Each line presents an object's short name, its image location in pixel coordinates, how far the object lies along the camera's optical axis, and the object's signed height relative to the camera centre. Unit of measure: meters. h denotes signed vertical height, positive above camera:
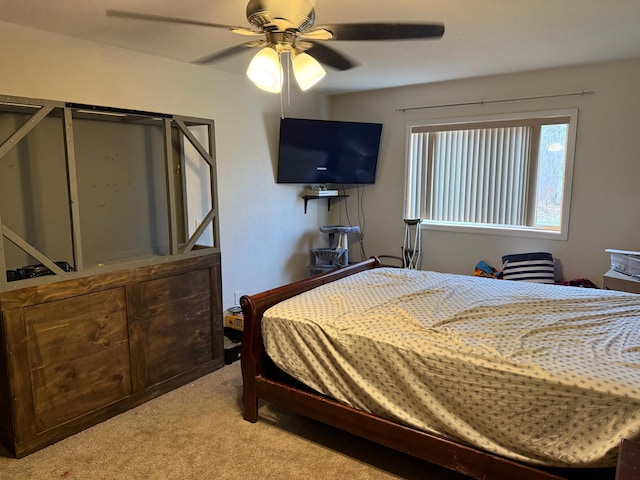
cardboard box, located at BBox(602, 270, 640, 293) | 3.17 -0.68
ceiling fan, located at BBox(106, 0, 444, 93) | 1.78 +0.69
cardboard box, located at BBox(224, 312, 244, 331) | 3.63 -1.12
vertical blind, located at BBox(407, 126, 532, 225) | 4.04 +0.13
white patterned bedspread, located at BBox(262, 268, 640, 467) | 1.62 -0.73
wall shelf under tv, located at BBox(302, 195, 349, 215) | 4.64 -0.12
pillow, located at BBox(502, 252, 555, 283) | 3.69 -0.67
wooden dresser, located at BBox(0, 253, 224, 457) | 2.22 -0.93
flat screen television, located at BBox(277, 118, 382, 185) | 4.19 +0.36
